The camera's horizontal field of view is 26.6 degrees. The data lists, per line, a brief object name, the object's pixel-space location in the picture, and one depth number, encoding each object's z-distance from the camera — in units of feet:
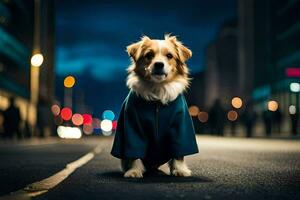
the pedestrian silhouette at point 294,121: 114.69
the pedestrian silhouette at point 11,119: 86.62
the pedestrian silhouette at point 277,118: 119.96
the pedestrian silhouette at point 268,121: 119.65
